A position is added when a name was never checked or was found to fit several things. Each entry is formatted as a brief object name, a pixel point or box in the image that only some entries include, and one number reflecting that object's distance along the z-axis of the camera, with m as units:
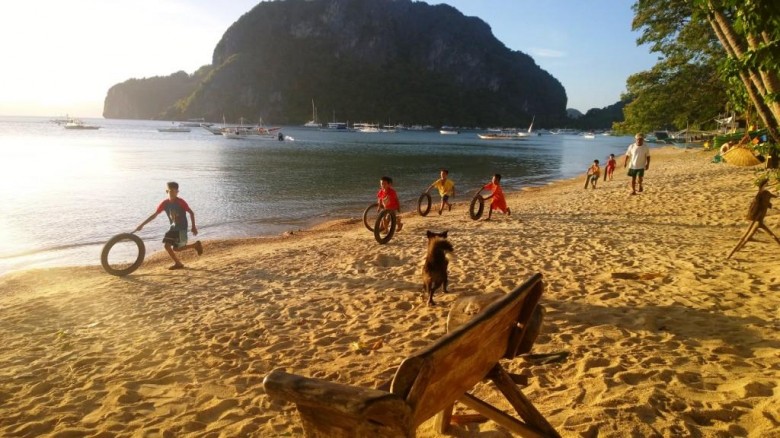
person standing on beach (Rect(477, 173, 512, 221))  12.57
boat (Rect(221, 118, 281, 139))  84.62
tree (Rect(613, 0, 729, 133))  15.18
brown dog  5.87
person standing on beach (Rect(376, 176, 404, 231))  10.52
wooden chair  1.50
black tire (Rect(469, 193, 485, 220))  12.58
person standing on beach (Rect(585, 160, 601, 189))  20.72
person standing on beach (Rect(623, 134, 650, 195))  14.54
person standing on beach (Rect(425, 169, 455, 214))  13.40
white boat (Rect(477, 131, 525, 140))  105.49
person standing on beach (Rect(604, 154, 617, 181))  24.02
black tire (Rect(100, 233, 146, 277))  8.56
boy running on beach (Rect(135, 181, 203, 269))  8.36
